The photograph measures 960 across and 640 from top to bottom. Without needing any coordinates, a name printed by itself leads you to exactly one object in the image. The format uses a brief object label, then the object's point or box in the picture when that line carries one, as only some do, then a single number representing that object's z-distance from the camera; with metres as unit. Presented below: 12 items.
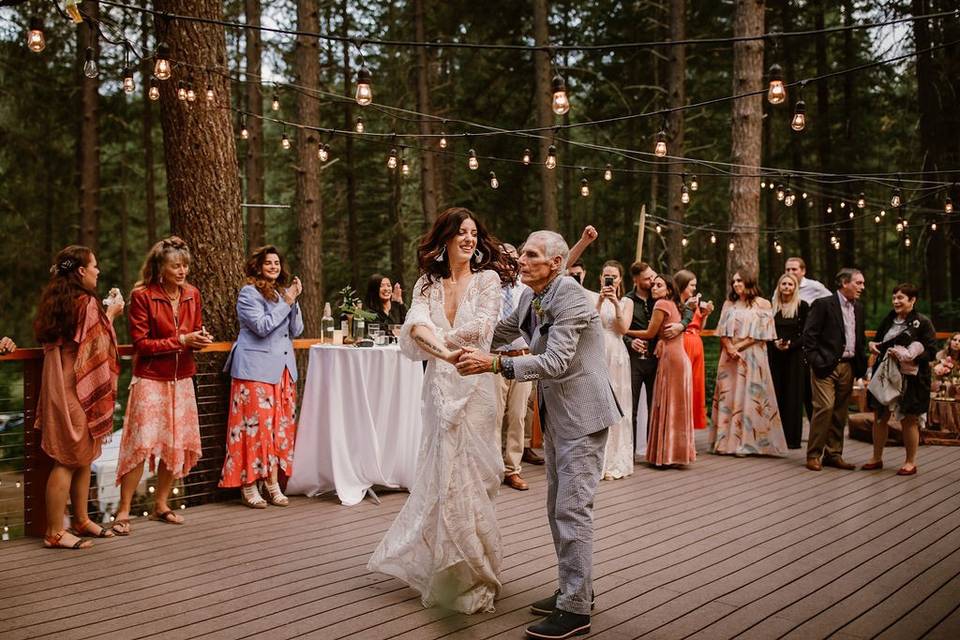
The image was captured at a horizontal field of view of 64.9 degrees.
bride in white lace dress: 3.61
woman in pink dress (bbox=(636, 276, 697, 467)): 7.20
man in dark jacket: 6.85
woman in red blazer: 5.05
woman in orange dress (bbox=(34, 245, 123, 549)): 4.62
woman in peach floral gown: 7.75
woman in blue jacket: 5.65
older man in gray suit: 3.24
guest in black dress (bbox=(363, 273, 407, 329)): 7.83
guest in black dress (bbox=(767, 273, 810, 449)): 7.80
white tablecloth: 5.95
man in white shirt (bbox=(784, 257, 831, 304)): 8.97
